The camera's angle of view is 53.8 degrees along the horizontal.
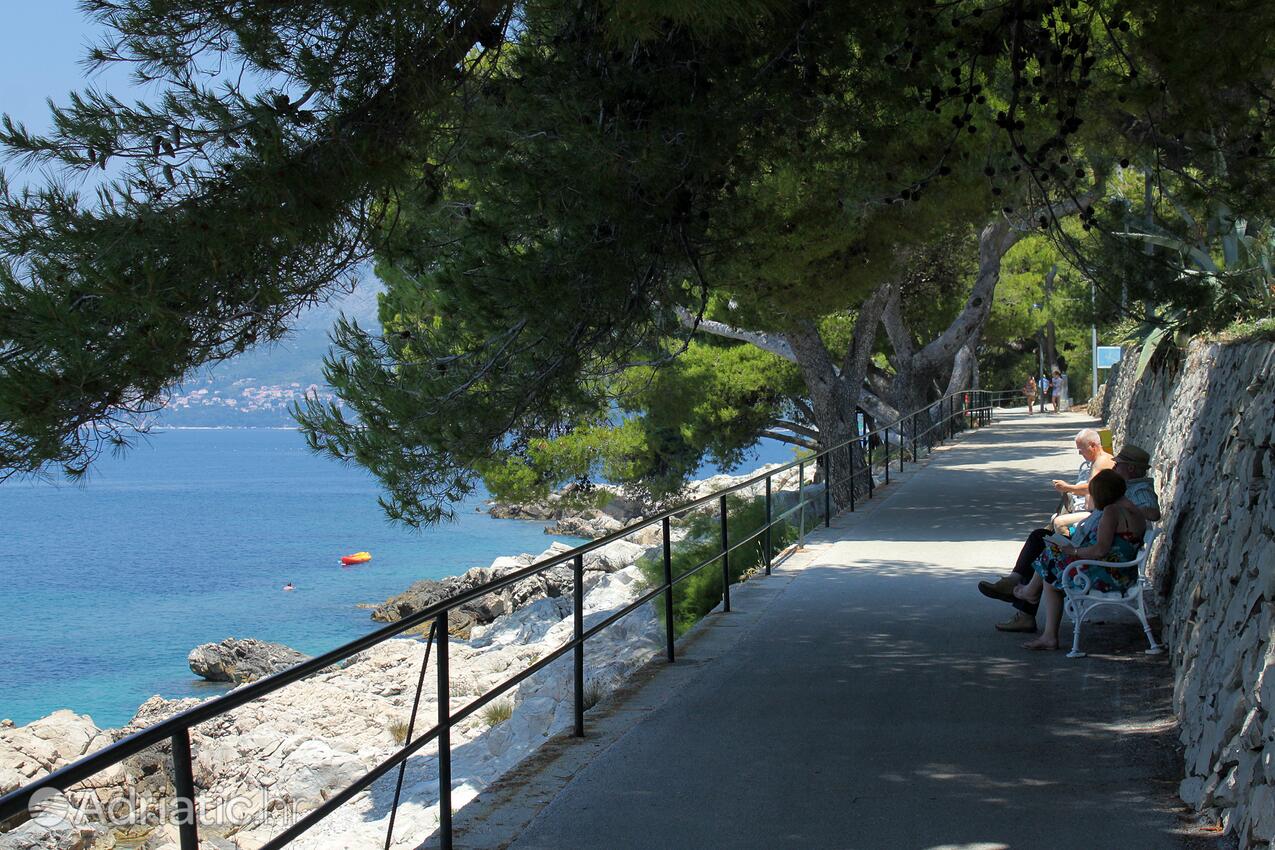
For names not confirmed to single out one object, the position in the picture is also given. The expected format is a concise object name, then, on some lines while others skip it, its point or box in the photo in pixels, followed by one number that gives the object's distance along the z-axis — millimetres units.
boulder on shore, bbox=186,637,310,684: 28797
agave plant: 8125
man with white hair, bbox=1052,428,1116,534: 8742
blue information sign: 27406
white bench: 7438
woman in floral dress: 7379
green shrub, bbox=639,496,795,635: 13695
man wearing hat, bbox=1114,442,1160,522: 7844
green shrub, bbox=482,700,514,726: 14484
